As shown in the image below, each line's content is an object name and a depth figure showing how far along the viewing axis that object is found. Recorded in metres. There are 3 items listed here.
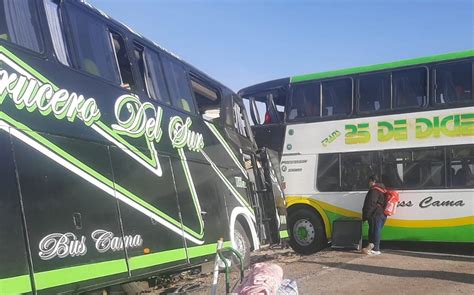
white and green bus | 10.71
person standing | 10.92
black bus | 4.17
